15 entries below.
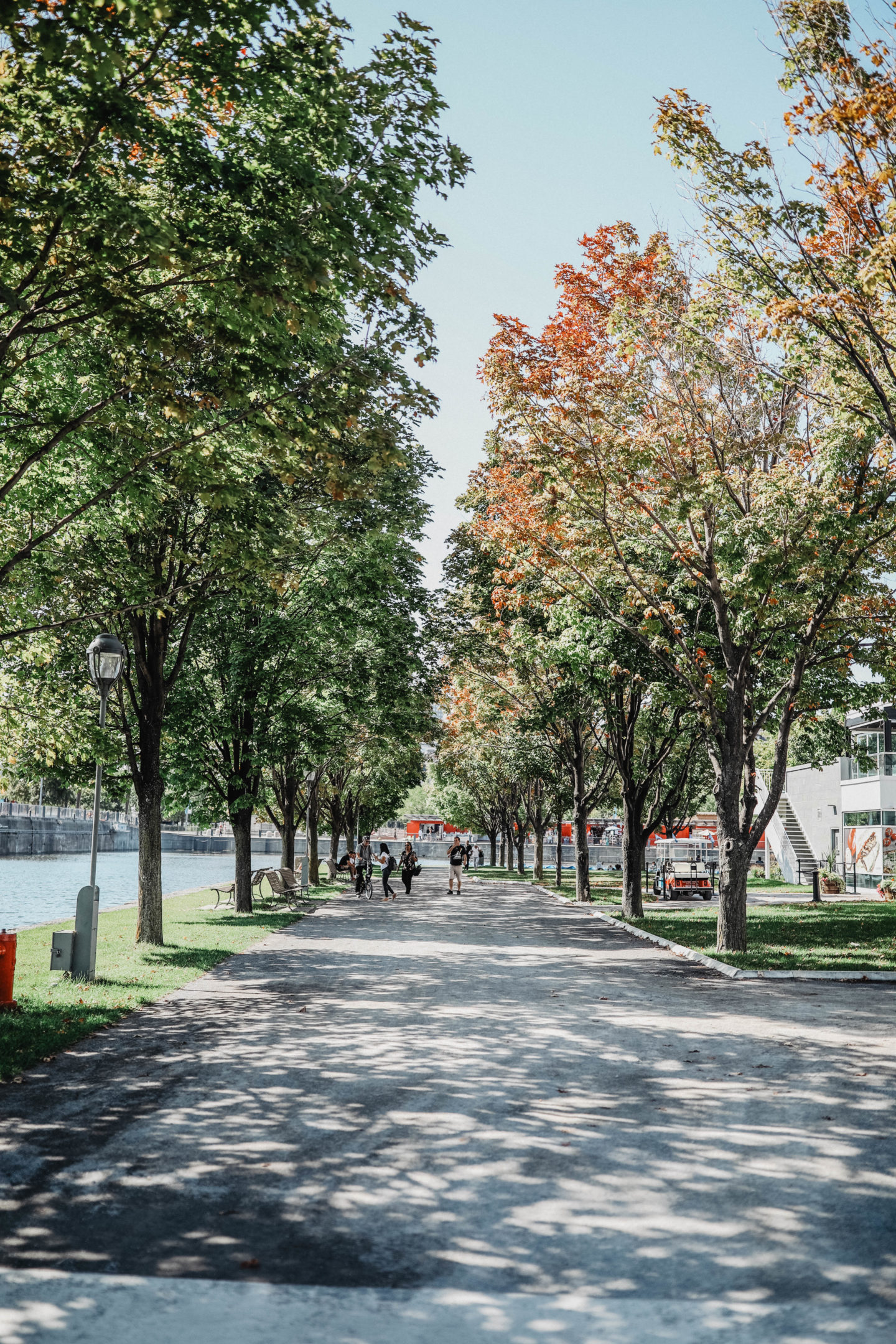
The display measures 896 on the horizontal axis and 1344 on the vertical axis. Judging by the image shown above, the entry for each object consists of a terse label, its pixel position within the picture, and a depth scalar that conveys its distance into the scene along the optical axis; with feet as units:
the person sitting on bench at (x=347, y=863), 128.36
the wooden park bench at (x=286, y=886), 86.33
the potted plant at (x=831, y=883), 117.39
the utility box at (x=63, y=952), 40.16
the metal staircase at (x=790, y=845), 154.71
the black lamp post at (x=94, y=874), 40.09
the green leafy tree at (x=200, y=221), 22.70
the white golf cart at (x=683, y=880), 114.21
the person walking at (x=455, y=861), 117.08
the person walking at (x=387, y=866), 107.25
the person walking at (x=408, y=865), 121.90
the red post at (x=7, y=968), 32.71
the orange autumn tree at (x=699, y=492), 47.26
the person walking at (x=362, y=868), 105.29
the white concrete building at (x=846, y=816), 128.47
